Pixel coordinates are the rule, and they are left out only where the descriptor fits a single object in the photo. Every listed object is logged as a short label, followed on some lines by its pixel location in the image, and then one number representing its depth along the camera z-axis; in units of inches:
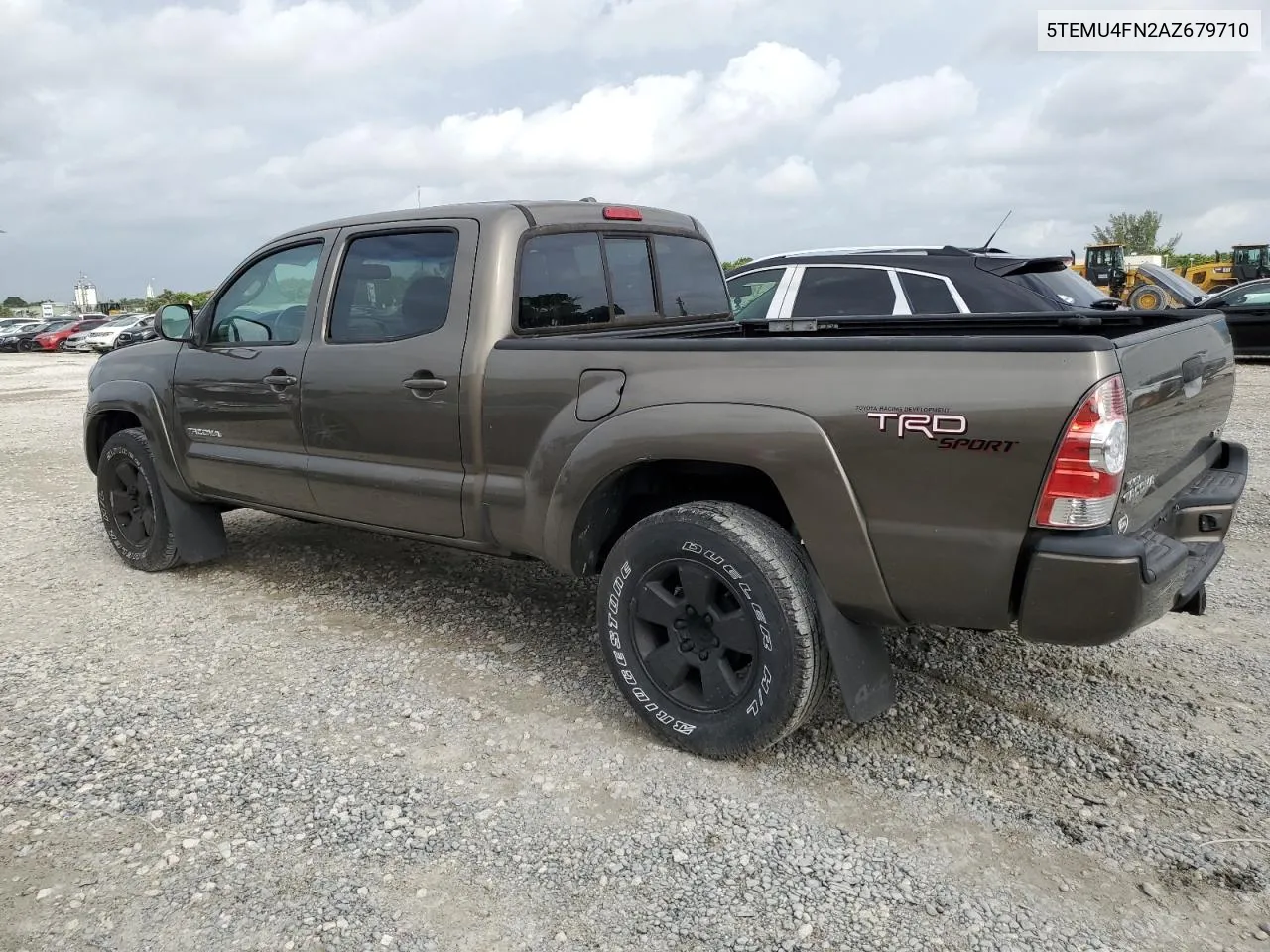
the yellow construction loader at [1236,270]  965.8
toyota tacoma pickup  100.0
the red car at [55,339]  1437.0
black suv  257.4
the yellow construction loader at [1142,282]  584.1
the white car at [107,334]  1323.8
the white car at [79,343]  1366.9
